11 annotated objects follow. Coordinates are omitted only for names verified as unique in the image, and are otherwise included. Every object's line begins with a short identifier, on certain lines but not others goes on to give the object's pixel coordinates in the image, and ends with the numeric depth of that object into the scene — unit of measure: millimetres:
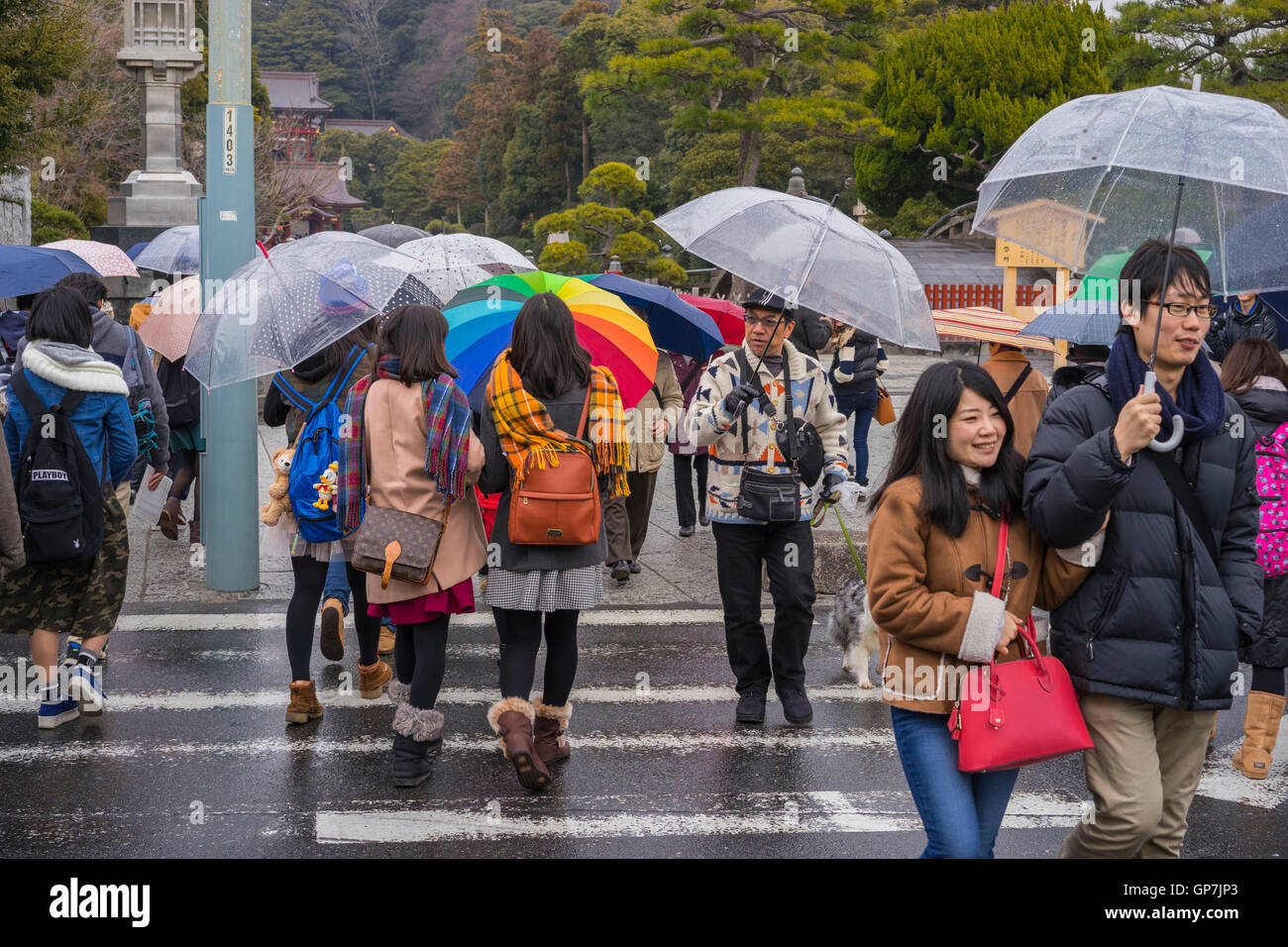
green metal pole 8172
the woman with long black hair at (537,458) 4961
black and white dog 6531
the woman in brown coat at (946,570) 3375
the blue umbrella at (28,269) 7164
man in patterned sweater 5766
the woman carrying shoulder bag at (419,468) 5051
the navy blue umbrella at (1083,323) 6348
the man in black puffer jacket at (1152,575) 3322
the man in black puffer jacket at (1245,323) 7985
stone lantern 22516
